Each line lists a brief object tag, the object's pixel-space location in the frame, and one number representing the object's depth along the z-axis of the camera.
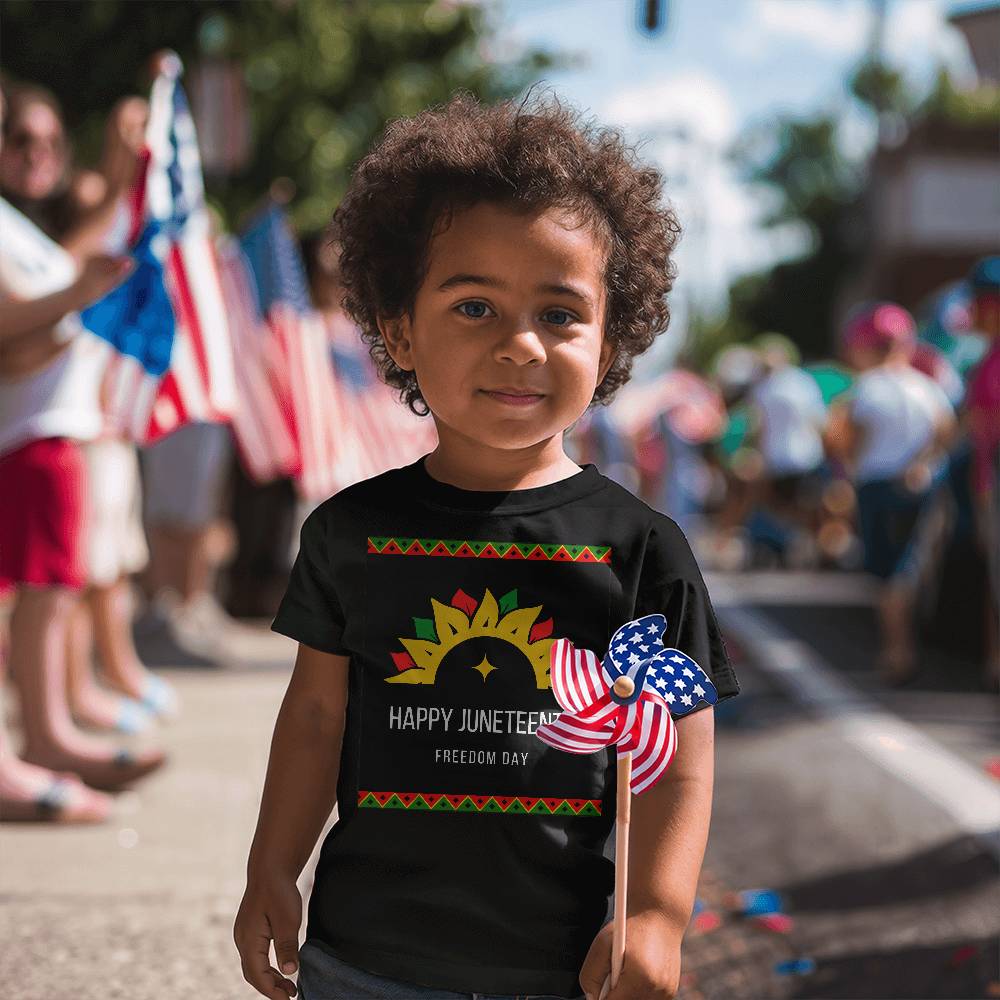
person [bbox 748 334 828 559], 14.59
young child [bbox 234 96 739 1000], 1.95
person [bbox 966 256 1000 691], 7.07
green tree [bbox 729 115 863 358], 53.72
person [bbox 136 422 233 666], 7.81
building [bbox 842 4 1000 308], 38.41
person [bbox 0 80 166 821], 4.26
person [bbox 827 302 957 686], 8.38
